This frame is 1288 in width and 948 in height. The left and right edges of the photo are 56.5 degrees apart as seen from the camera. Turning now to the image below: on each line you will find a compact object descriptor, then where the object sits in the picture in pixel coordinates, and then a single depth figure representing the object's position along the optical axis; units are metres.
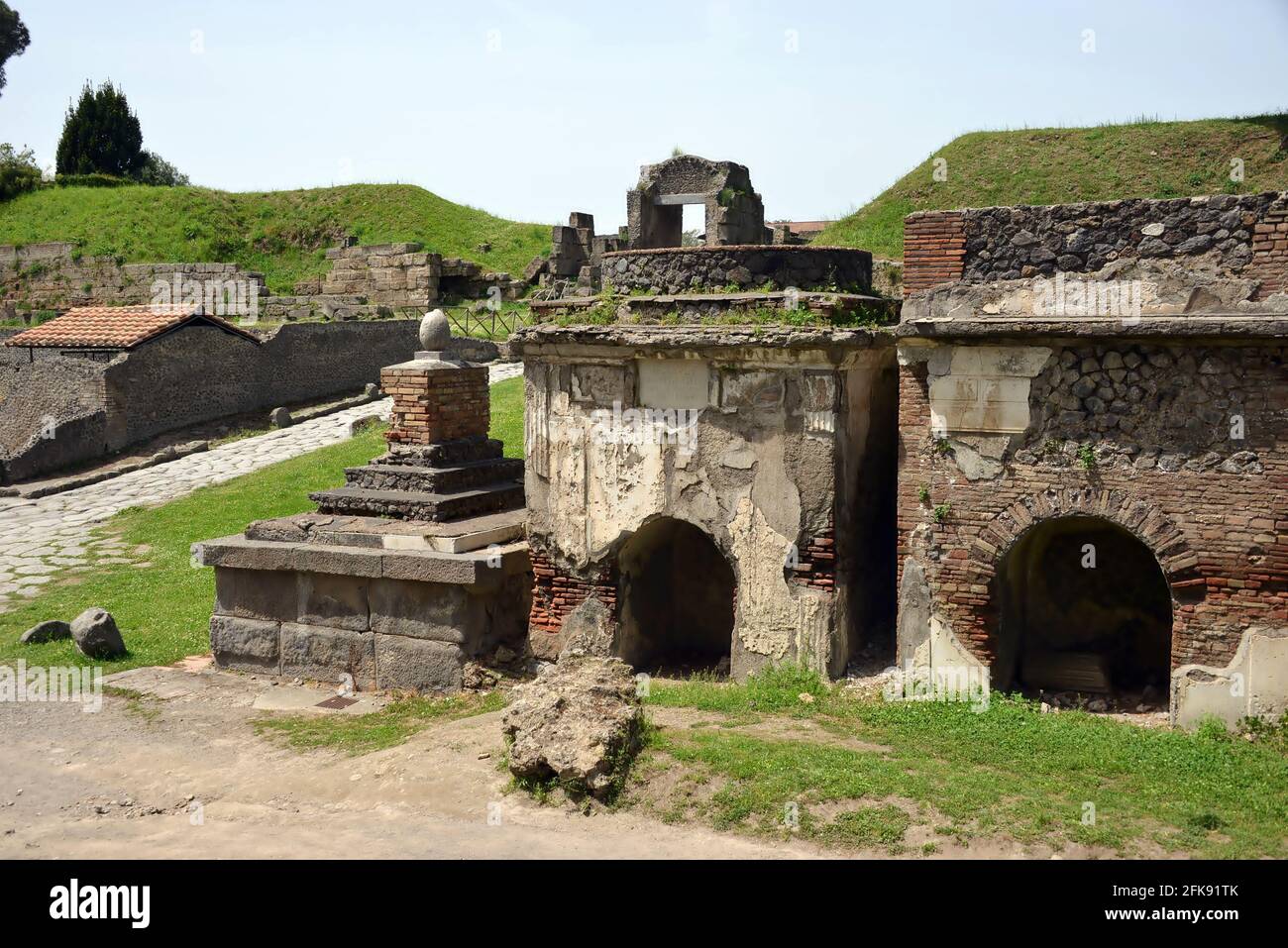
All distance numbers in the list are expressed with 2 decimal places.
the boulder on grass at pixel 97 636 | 13.32
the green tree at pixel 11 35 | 48.19
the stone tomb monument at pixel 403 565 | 11.82
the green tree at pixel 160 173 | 51.94
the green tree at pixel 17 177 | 46.44
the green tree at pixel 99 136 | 49.94
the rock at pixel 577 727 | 8.61
